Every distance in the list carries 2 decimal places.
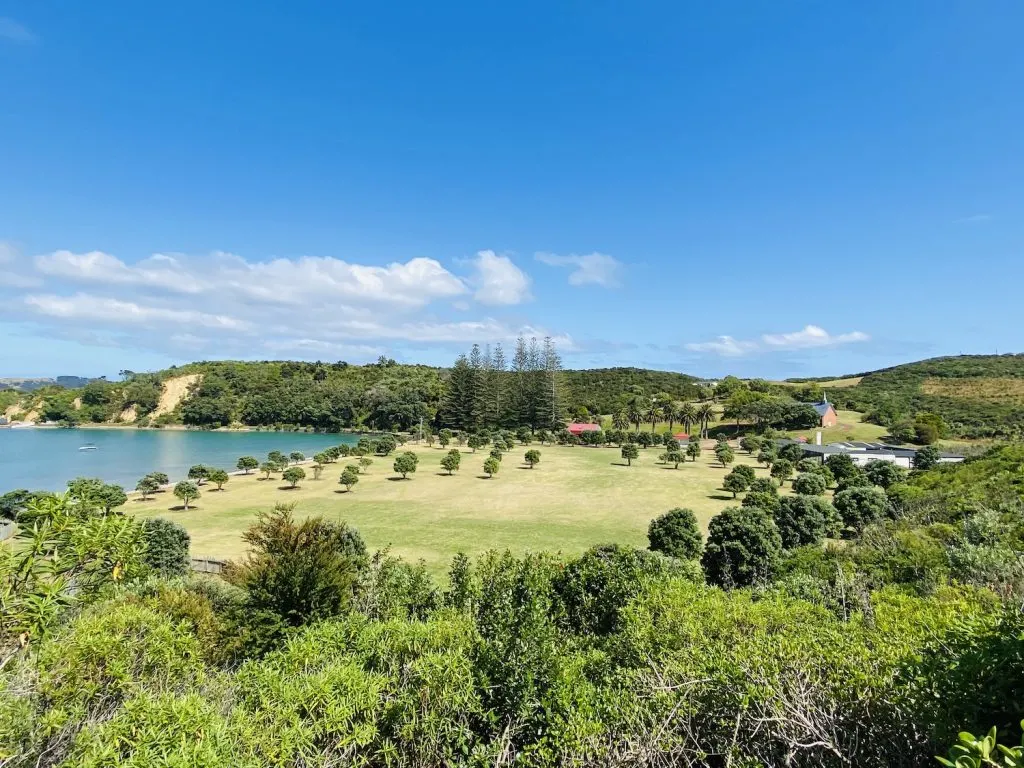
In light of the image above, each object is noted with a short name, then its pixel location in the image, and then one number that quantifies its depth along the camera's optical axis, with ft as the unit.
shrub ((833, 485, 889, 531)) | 79.36
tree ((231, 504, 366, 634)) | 39.17
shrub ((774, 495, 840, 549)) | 70.95
